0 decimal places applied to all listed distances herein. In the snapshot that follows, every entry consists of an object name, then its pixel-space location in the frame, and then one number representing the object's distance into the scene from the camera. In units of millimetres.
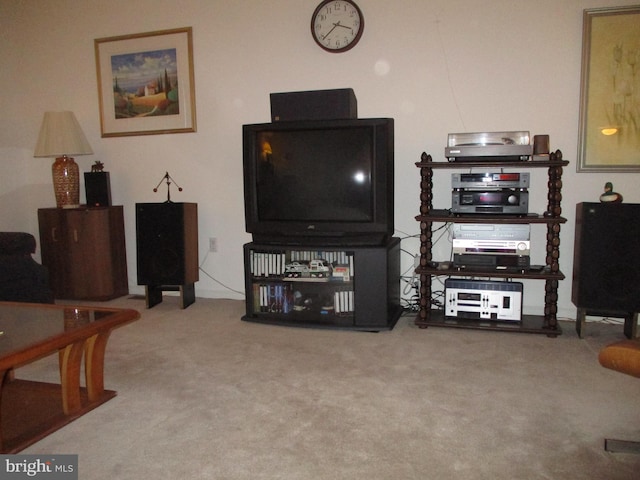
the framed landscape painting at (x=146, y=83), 3682
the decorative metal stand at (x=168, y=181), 3771
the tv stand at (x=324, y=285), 2859
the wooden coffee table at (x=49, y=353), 1604
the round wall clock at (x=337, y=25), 3264
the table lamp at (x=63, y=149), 3617
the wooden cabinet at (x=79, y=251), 3607
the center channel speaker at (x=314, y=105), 2938
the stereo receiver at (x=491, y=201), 2768
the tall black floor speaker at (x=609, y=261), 2547
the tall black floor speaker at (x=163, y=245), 3373
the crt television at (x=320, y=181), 2854
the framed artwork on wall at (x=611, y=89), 2854
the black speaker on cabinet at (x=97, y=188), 3789
